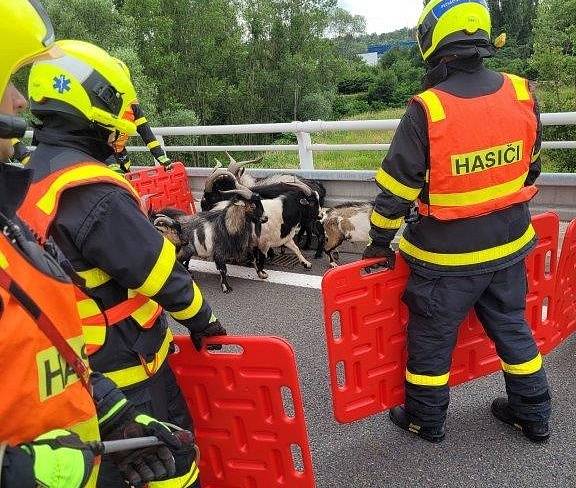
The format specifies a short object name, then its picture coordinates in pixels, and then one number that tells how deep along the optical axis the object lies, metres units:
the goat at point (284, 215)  5.74
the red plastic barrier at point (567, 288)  3.33
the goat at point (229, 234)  5.52
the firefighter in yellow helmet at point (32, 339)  1.17
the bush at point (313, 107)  37.69
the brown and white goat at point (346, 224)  5.49
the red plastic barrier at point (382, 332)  2.83
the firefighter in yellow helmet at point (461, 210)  2.56
